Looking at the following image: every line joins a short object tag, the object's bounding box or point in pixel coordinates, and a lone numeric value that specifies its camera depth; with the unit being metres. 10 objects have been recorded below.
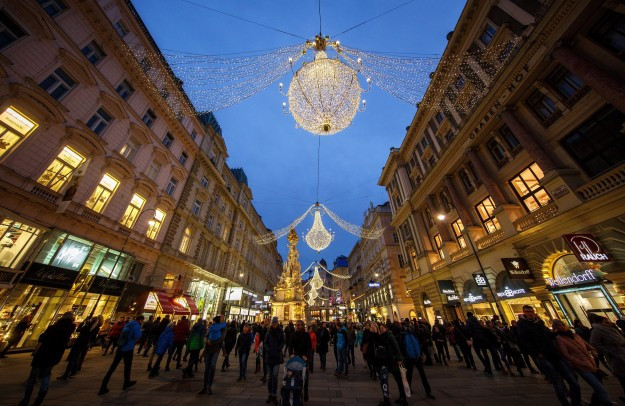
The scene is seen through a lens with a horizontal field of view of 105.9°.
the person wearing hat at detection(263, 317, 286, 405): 5.64
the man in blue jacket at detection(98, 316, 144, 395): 6.26
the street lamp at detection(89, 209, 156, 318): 14.69
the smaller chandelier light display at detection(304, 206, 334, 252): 23.81
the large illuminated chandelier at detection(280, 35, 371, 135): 8.99
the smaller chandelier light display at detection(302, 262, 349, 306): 50.51
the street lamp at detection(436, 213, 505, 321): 12.73
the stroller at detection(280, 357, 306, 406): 4.27
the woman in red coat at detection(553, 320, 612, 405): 4.48
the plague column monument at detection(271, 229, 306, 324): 25.97
